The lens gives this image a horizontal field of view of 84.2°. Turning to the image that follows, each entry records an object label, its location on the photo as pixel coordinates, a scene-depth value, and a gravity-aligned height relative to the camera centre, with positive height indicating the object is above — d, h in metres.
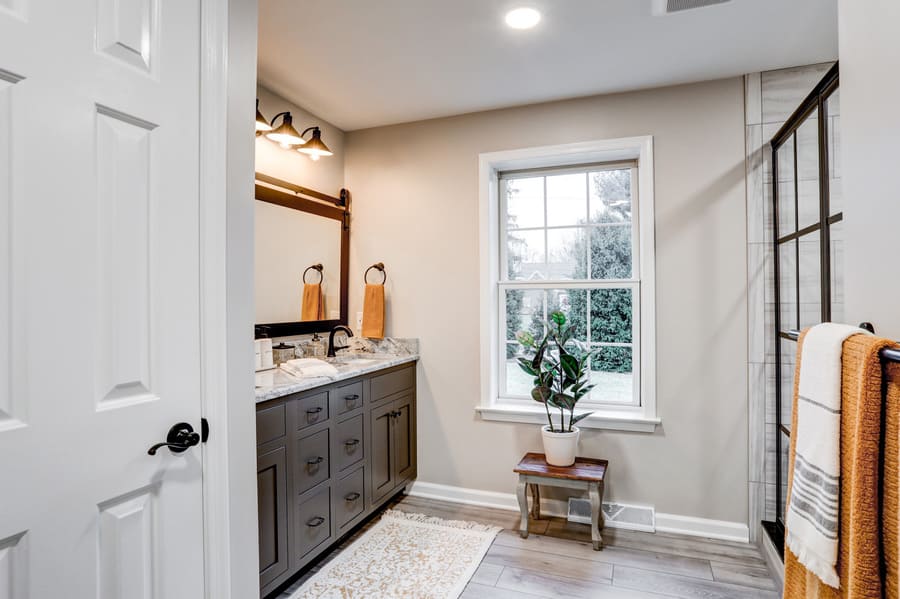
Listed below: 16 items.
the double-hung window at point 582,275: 3.05 +0.15
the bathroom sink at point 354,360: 3.07 -0.39
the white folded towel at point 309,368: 2.44 -0.34
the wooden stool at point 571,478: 2.62 -0.96
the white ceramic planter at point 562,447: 2.75 -0.82
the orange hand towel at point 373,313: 3.38 -0.09
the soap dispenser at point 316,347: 3.12 -0.30
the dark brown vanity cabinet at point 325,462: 2.09 -0.82
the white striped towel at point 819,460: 0.94 -0.32
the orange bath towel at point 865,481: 0.83 -0.32
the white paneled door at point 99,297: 0.93 +0.01
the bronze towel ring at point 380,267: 3.45 +0.23
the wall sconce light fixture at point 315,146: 2.97 +0.92
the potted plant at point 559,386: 2.76 -0.49
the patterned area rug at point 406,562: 2.22 -1.30
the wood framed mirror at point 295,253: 2.79 +0.29
